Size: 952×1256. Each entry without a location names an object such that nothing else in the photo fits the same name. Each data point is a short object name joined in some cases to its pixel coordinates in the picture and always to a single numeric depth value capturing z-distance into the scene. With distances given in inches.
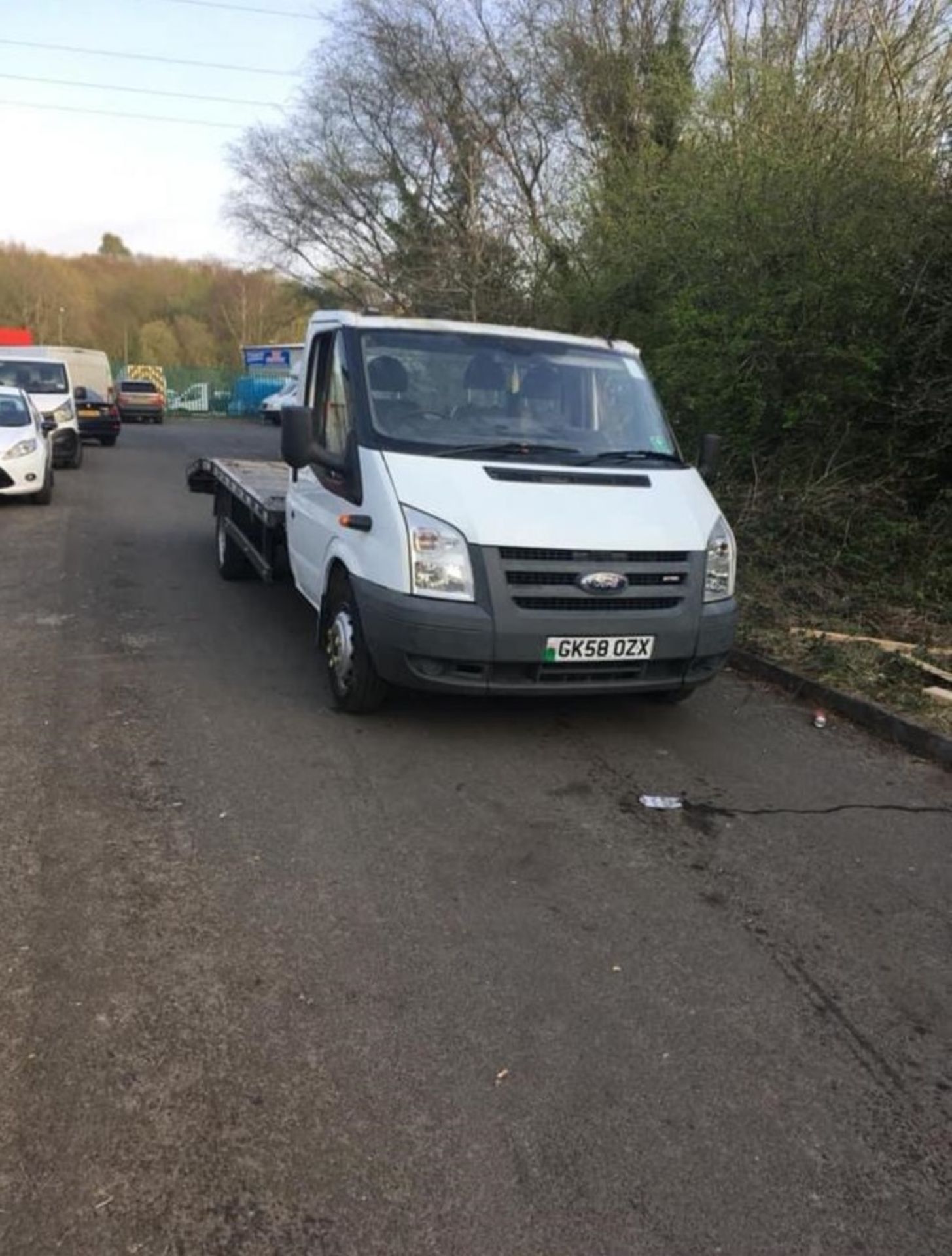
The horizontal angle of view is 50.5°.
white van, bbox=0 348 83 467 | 733.3
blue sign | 2086.6
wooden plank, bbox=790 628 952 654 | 273.6
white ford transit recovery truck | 195.9
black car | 1005.2
